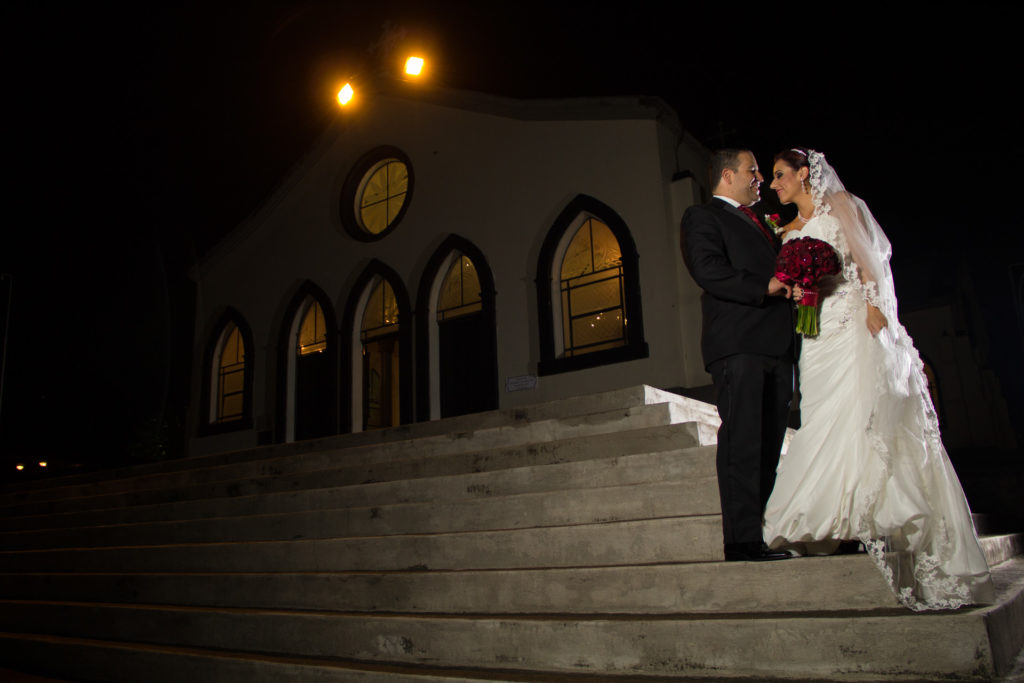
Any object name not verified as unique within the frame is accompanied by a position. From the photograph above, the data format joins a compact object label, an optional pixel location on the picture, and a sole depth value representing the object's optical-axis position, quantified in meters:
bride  2.86
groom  3.10
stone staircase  2.72
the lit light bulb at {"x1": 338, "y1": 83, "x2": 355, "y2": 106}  13.84
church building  9.97
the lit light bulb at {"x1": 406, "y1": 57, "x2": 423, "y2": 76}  12.94
